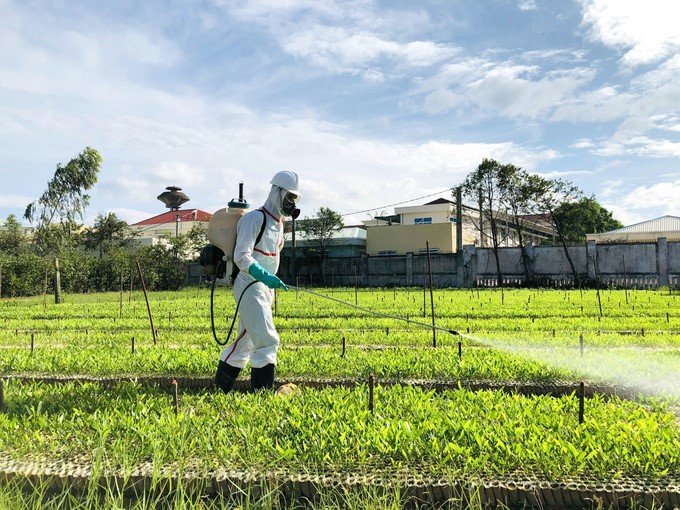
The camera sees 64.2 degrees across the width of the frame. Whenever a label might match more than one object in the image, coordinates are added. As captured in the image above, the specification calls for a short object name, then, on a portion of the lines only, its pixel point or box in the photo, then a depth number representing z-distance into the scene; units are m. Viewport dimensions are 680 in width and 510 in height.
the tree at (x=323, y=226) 35.62
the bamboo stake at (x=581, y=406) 3.73
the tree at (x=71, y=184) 28.97
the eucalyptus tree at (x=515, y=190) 31.62
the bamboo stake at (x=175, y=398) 3.93
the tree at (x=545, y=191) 31.19
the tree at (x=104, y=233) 34.78
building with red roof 46.75
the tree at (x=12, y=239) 33.22
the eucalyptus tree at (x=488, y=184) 31.92
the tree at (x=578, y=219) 42.00
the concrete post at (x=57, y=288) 19.78
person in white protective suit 4.91
